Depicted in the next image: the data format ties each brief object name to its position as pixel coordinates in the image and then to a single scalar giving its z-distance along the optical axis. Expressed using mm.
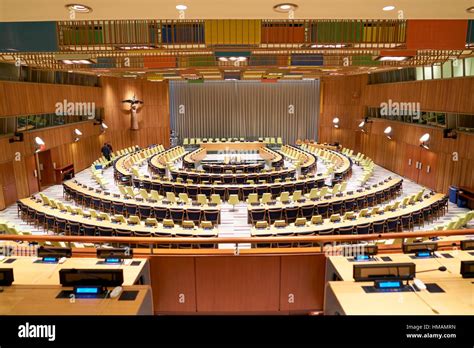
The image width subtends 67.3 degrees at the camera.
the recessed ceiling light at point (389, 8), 4258
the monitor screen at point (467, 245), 5322
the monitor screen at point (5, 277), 4340
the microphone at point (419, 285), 3930
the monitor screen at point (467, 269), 4426
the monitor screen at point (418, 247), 5215
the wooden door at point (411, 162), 18469
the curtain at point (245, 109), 31500
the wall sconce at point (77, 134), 20164
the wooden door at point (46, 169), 18234
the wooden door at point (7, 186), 14375
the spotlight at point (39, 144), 16244
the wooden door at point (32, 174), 16344
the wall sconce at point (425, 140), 16672
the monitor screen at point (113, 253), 5086
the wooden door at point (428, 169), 16797
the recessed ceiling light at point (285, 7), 4129
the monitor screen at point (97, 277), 4172
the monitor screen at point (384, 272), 4258
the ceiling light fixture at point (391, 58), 8102
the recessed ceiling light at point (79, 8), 4077
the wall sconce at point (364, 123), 23375
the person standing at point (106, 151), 22189
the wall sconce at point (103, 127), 23150
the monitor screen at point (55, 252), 5137
